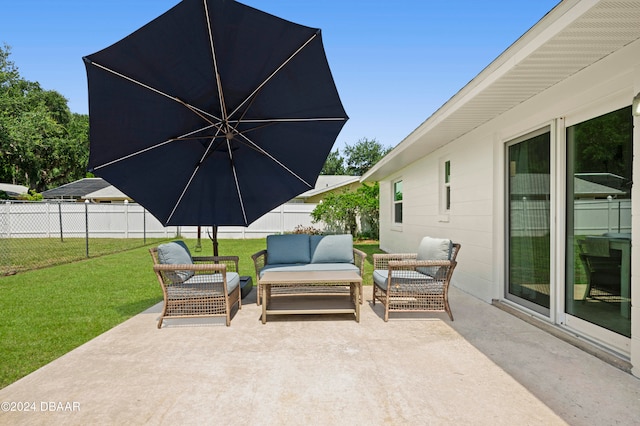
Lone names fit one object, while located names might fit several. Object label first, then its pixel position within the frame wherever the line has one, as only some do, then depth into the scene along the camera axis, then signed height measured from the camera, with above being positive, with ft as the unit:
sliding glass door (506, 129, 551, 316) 13.89 -0.67
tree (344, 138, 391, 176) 137.08 +19.05
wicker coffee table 14.35 -3.90
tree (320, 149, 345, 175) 135.44 +15.23
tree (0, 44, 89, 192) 57.82 +13.84
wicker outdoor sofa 19.01 -2.41
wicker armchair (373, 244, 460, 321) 14.62 -3.25
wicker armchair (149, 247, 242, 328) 14.10 -3.35
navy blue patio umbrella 11.07 +3.45
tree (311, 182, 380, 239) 53.93 -0.79
